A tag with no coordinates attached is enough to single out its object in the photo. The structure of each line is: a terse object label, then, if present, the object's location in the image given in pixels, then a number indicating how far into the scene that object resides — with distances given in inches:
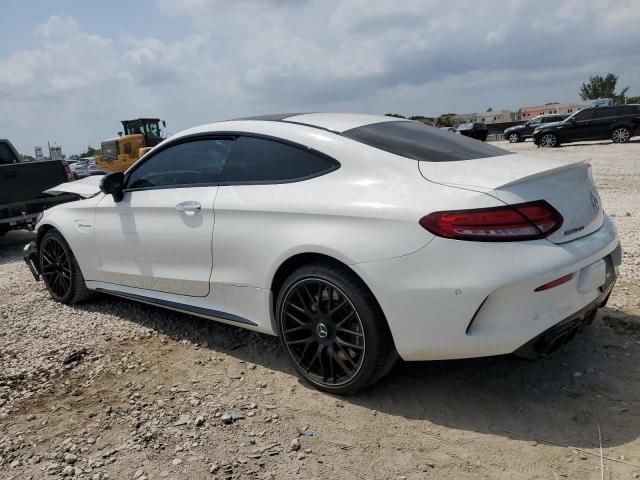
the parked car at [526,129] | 1249.4
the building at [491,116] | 3641.7
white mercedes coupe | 100.5
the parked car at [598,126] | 877.2
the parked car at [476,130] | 1332.4
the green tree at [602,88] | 3085.6
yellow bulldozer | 1043.3
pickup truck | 329.1
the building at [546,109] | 3087.6
